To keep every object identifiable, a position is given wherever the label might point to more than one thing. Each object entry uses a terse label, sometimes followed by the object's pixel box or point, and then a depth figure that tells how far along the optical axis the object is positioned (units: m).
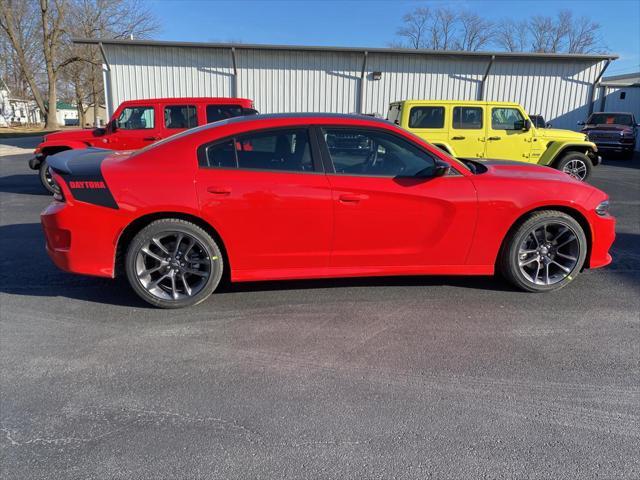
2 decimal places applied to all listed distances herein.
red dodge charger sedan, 3.53
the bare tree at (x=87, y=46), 40.44
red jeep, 8.88
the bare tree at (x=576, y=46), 57.50
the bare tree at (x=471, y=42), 55.88
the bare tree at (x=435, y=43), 54.14
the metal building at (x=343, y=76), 17.30
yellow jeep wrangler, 9.80
